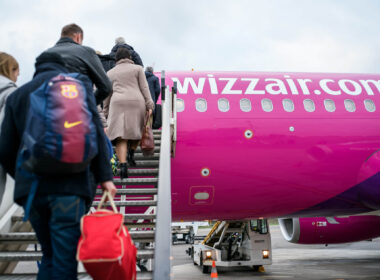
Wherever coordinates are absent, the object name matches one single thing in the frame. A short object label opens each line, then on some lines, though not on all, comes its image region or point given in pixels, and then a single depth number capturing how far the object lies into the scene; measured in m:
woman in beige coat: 4.17
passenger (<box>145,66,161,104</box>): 5.25
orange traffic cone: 6.56
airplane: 5.86
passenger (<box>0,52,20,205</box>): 2.62
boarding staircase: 2.51
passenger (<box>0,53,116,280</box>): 1.88
